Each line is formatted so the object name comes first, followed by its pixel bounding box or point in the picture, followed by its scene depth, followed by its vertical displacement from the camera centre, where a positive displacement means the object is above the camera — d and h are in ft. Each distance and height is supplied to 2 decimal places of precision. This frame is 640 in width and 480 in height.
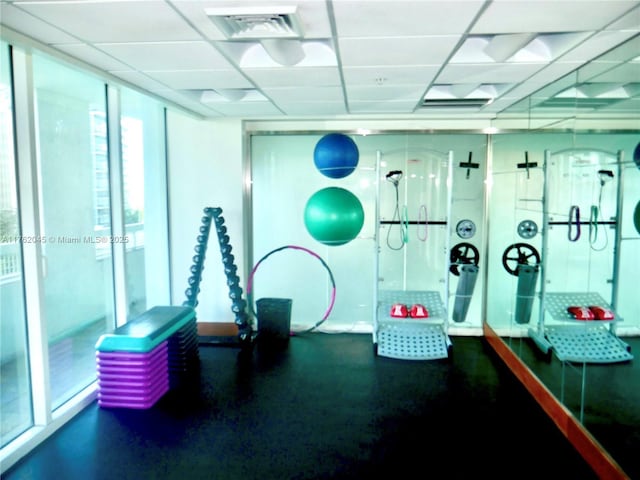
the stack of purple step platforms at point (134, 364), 11.87 -4.32
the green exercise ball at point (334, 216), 13.55 -0.46
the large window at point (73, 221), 11.44 -0.57
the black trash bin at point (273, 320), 17.35 -4.51
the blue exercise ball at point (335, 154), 14.34 +1.46
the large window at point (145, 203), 15.97 -0.10
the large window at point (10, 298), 9.64 -2.13
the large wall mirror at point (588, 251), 9.33 -1.23
